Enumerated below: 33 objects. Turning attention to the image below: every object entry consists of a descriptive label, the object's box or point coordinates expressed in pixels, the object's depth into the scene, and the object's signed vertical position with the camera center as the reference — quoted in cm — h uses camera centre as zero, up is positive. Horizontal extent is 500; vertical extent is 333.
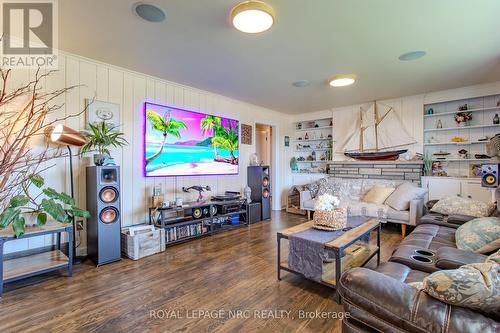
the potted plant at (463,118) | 429 +86
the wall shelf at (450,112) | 404 +96
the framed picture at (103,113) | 301 +72
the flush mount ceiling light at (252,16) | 188 +123
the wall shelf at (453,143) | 418 +41
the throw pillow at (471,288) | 90 -47
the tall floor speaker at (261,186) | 483 -39
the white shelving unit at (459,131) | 414 +62
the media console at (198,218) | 340 -80
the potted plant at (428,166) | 446 +0
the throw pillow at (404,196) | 393 -50
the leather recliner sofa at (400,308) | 89 -58
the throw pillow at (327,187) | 500 -43
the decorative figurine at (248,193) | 474 -51
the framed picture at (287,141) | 623 +68
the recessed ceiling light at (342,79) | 332 +123
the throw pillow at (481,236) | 177 -56
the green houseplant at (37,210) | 207 -40
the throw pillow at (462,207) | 278 -52
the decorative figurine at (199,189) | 394 -36
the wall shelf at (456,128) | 406 +67
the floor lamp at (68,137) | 243 +33
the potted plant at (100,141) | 275 +32
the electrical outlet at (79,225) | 293 -69
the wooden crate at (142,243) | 291 -95
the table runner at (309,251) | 214 -78
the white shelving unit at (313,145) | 590 +56
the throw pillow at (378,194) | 433 -52
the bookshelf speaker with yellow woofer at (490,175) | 297 -12
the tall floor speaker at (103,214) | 272 -53
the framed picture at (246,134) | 503 +71
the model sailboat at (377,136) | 476 +62
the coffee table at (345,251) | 202 -92
